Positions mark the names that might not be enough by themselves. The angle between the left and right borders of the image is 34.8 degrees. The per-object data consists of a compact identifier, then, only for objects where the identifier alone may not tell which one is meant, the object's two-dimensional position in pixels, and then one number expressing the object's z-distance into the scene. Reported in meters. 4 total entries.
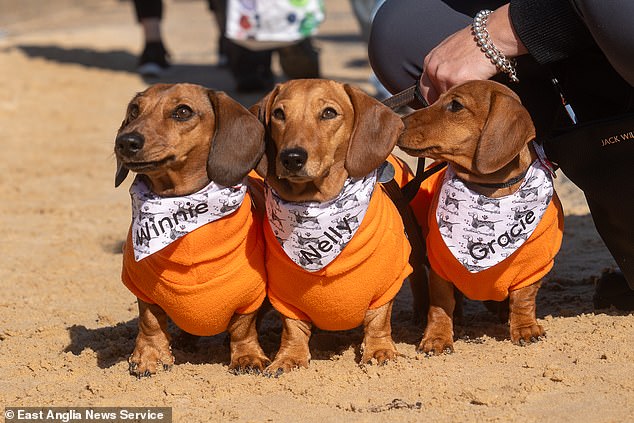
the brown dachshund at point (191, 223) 3.63
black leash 4.11
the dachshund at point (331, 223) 3.63
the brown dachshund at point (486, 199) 3.74
